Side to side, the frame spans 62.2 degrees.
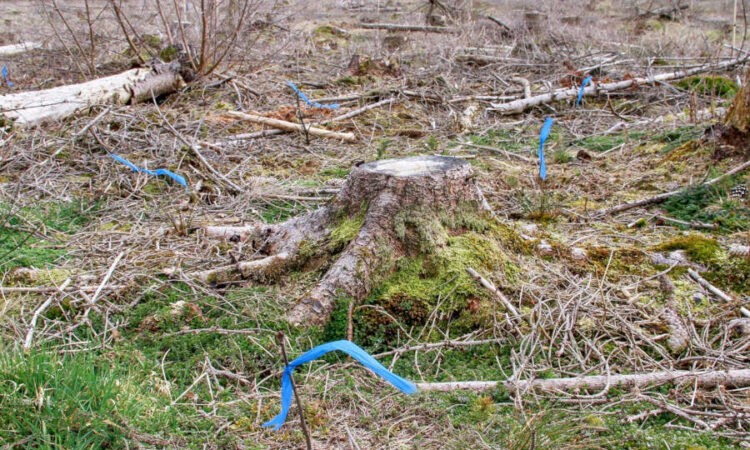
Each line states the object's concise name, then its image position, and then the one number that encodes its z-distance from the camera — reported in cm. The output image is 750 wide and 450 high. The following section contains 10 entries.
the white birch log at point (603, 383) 253
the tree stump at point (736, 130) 497
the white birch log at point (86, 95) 652
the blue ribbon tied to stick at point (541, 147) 476
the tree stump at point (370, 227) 312
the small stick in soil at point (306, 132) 682
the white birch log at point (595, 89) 798
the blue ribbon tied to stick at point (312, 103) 822
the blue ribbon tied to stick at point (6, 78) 896
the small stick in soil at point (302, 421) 173
